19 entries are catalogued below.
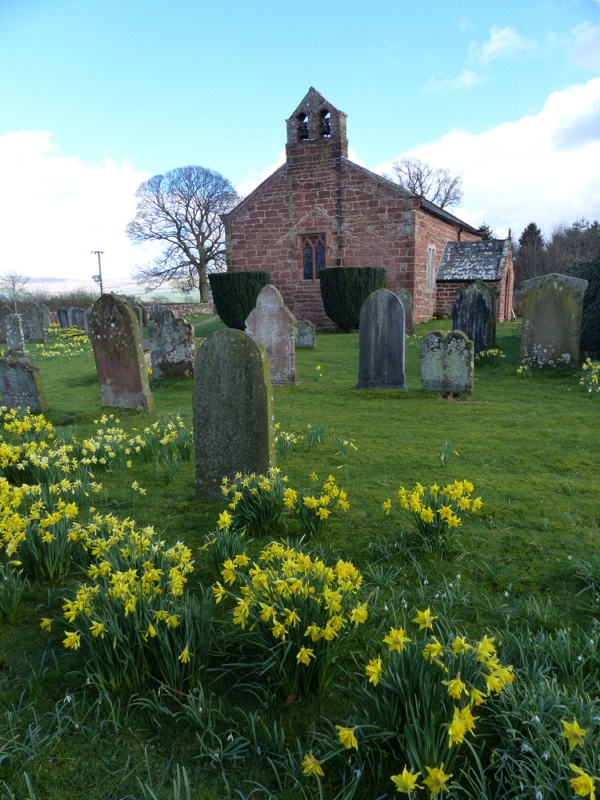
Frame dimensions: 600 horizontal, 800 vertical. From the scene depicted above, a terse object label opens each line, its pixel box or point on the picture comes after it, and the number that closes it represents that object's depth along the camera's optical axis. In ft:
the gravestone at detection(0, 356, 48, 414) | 25.88
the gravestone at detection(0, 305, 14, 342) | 60.58
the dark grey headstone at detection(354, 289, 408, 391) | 29.94
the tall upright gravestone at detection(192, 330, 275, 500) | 14.21
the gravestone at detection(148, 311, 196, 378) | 35.47
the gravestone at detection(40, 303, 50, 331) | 75.36
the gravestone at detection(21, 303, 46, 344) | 70.54
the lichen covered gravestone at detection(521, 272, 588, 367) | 32.55
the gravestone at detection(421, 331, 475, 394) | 28.45
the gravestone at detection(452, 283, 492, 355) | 40.91
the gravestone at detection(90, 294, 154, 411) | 25.21
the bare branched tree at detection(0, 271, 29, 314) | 123.71
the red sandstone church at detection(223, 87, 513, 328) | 65.51
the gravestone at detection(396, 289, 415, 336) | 55.21
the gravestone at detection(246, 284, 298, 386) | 33.58
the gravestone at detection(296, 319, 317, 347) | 51.37
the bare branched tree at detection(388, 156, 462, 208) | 191.42
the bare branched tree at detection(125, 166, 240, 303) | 144.77
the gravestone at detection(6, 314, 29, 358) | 55.42
